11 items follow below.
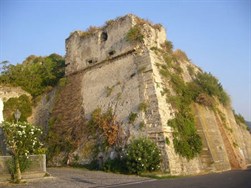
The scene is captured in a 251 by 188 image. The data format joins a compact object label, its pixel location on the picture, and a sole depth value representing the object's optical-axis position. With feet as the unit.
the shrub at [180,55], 64.01
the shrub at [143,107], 47.32
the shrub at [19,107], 64.54
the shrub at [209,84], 60.29
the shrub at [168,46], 61.19
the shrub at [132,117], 47.65
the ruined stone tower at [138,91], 45.52
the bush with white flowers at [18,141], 34.04
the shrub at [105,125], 48.11
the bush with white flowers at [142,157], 40.73
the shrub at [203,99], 54.77
